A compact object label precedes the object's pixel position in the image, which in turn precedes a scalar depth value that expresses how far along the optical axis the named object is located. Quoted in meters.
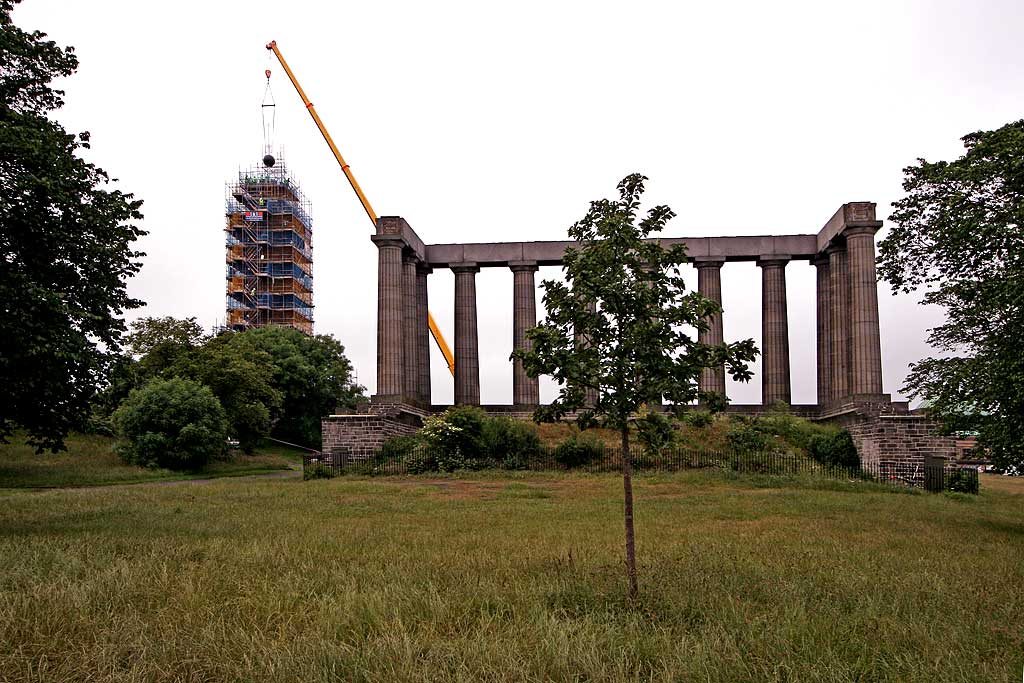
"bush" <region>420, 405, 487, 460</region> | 47.94
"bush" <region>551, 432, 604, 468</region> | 47.12
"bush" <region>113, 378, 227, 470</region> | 56.66
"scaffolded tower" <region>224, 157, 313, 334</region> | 127.56
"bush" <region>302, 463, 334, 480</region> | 46.50
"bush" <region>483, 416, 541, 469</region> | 48.22
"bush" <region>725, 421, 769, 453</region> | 46.59
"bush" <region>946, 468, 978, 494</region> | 39.09
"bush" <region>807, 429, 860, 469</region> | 47.19
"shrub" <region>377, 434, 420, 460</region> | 49.53
